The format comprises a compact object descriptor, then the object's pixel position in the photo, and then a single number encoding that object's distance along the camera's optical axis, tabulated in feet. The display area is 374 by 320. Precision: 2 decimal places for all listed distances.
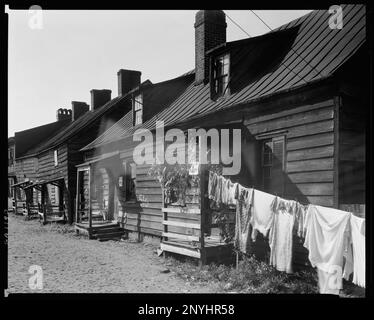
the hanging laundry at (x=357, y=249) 20.16
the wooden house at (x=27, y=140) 125.90
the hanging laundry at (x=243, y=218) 28.43
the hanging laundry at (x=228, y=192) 29.45
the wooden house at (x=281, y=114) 27.32
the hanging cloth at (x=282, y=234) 24.76
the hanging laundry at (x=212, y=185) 31.99
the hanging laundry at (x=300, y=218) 23.95
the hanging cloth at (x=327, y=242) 21.48
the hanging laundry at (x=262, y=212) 26.43
